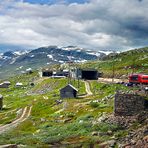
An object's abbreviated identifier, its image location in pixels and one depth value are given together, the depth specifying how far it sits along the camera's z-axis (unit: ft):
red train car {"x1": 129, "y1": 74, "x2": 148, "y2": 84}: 311.86
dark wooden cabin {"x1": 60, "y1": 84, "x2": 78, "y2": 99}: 302.68
